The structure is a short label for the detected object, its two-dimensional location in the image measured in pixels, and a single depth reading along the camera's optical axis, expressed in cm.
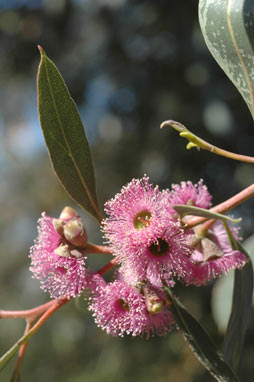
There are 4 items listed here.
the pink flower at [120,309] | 48
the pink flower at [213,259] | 49
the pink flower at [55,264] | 49
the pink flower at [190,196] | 52
